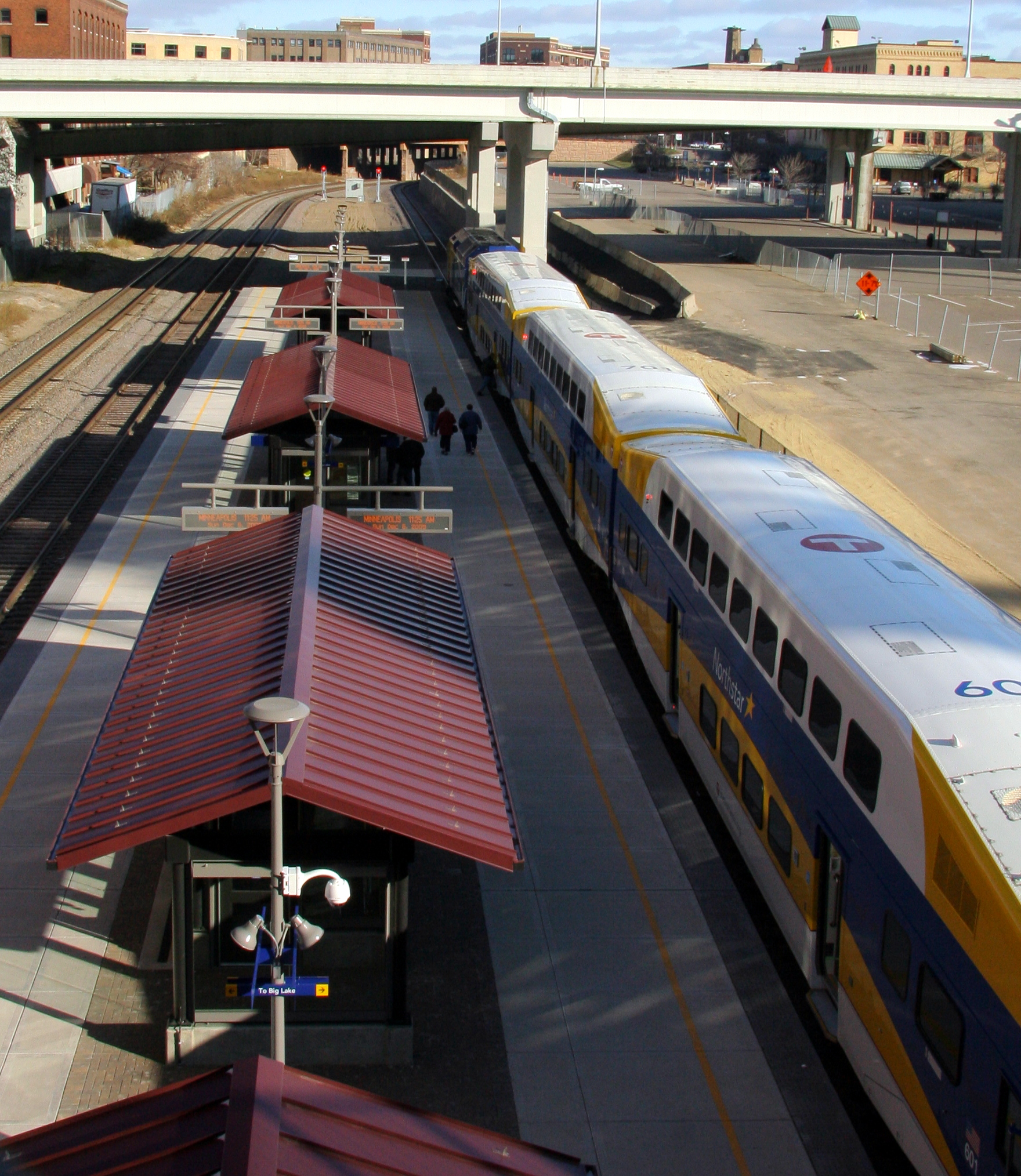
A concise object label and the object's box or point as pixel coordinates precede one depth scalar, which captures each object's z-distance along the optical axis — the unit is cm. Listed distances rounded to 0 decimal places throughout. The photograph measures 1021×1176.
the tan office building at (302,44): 19100
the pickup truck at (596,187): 10838
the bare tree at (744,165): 14312
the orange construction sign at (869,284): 4634
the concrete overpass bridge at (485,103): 4669
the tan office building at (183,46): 14125
